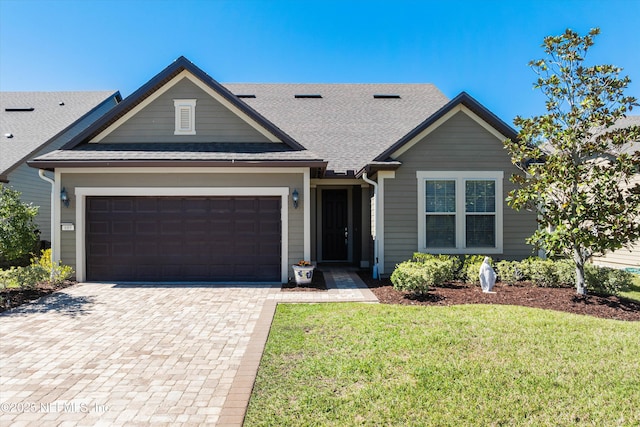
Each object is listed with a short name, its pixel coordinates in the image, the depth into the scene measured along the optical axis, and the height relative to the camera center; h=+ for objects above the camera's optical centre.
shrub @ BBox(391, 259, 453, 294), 7.72 -1.35
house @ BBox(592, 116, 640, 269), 12.76 -1.62
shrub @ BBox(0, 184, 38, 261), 8.29 -0.31
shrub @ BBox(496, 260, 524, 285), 9.00 -1.44
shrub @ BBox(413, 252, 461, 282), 9.05 -1.18
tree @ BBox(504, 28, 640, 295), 7.07 +1.10
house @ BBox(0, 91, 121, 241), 13.78 +3.75
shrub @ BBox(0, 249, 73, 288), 8.70 -1.50
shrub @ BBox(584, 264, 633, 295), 7.84 -1.42
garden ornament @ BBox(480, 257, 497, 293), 8.10 -1.40
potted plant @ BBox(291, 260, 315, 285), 9.23 -1.51
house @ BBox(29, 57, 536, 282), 9.65 +0.64
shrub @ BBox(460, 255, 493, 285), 9.01 -1.37
